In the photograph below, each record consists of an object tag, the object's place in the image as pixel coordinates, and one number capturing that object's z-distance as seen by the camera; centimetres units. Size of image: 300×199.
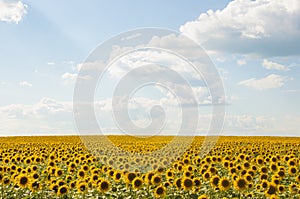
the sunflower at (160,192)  1183
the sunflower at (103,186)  1245
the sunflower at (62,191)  1240
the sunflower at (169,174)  1386
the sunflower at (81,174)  1444
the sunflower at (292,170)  1476
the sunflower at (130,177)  1324
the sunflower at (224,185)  1205
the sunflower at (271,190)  1134
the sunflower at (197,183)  1285
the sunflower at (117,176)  1401
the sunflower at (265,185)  1215
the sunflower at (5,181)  1370
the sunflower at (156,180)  1249
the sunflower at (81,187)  1267
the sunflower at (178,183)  1244
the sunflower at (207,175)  1391
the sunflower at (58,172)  1477
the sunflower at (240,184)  1188
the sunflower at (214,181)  1269
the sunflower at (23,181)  1314
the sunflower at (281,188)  1214
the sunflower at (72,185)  1308
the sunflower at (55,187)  1307
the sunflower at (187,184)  1208
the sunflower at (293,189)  1270
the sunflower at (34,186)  1297
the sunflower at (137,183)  1262
